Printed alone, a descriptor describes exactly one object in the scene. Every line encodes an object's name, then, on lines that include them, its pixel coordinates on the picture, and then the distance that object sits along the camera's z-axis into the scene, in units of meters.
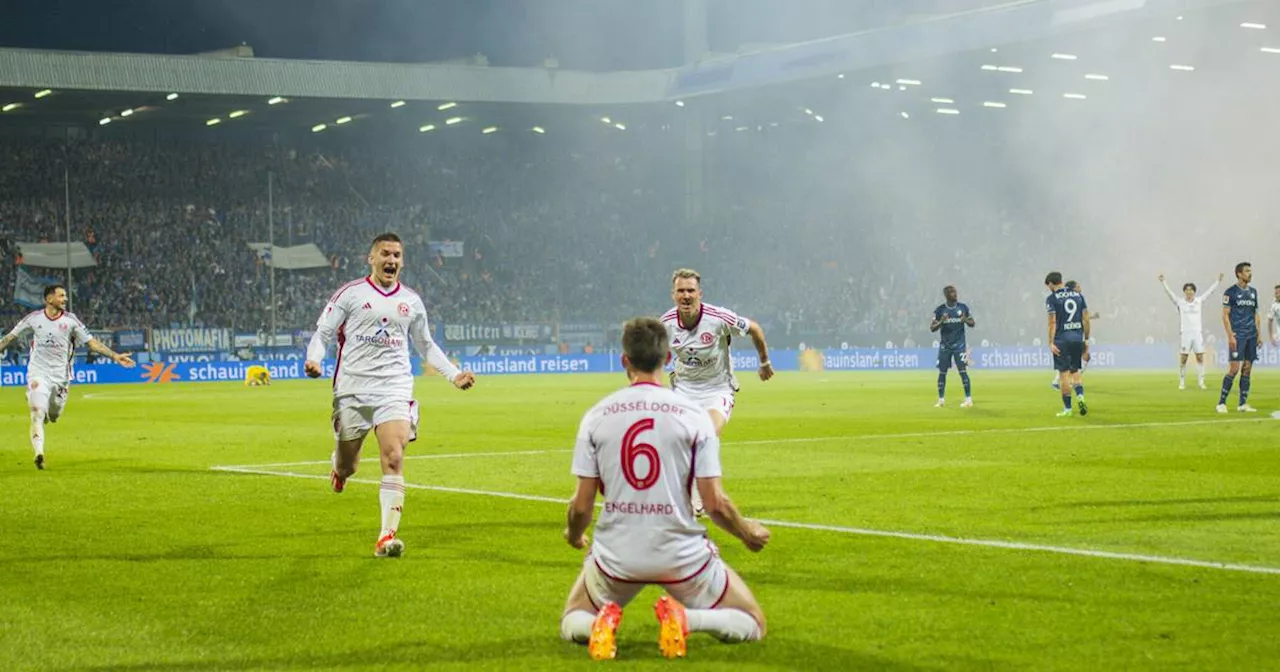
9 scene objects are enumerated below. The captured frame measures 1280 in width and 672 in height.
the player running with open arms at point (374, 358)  11.38
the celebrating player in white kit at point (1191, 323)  33.97
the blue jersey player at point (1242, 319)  23.98
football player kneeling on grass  6.67
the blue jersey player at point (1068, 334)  25.44
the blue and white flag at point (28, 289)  54.19
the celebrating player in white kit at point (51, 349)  19.11
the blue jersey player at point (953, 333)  28.75
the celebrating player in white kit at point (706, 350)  13.45
